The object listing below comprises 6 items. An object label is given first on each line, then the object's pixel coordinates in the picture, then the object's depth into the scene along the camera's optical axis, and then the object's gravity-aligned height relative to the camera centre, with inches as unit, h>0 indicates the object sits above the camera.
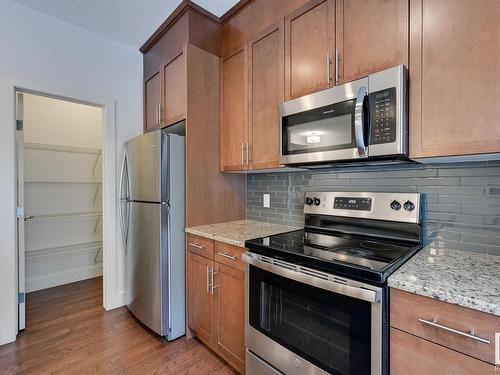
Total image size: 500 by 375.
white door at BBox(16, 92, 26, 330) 86.4 -8.0
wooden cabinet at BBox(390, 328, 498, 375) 31.5 -22.8
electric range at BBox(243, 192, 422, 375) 39.4 -17.7
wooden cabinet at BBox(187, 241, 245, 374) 64.6 -33.0
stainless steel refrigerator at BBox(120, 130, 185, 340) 79.6 -14.7
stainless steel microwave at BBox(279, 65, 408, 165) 47.7 +13.6
